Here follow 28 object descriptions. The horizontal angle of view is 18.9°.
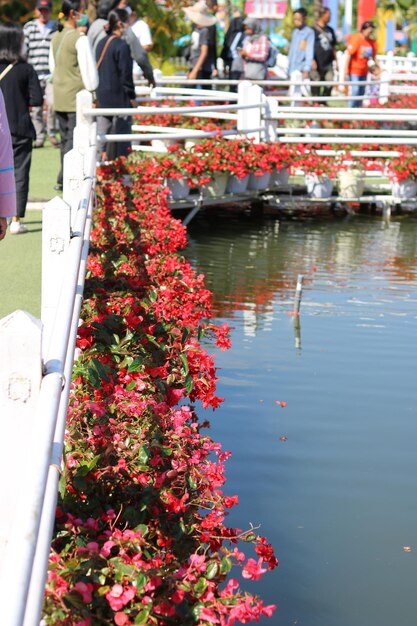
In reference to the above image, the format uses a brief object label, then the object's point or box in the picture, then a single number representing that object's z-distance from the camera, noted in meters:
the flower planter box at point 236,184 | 14.73
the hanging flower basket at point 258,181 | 15.12
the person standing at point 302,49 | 20.98
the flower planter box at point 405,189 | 15.92
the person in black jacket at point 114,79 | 13.12
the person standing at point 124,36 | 13.75
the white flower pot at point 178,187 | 13.92
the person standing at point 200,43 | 19.88
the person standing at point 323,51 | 21.38
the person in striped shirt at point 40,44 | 17.27
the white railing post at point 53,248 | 5.62
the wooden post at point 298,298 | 9.98
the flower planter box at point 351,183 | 15.84
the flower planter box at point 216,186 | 14.42
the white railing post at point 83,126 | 9.00
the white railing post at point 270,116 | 15.46
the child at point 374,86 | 24.06
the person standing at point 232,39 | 21.31
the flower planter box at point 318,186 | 15.78
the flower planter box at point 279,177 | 15.61
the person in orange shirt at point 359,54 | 21.30
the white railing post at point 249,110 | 15.26
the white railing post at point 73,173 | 7.39
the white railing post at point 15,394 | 2.79
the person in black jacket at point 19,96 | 10.20
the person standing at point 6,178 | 5.03
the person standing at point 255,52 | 20.40
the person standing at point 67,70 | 12.79
